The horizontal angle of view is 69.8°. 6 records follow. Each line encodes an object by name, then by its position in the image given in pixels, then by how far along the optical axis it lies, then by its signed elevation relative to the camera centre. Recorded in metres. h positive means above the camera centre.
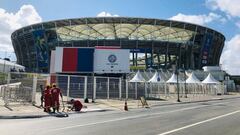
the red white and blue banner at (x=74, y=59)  20.51 +2.42
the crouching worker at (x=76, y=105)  10.69 -1.58
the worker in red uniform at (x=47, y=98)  9.87 -1.08
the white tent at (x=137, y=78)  31.03 +0.39
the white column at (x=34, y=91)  11.60 -0.79
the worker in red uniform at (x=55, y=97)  9.86 -1.01
